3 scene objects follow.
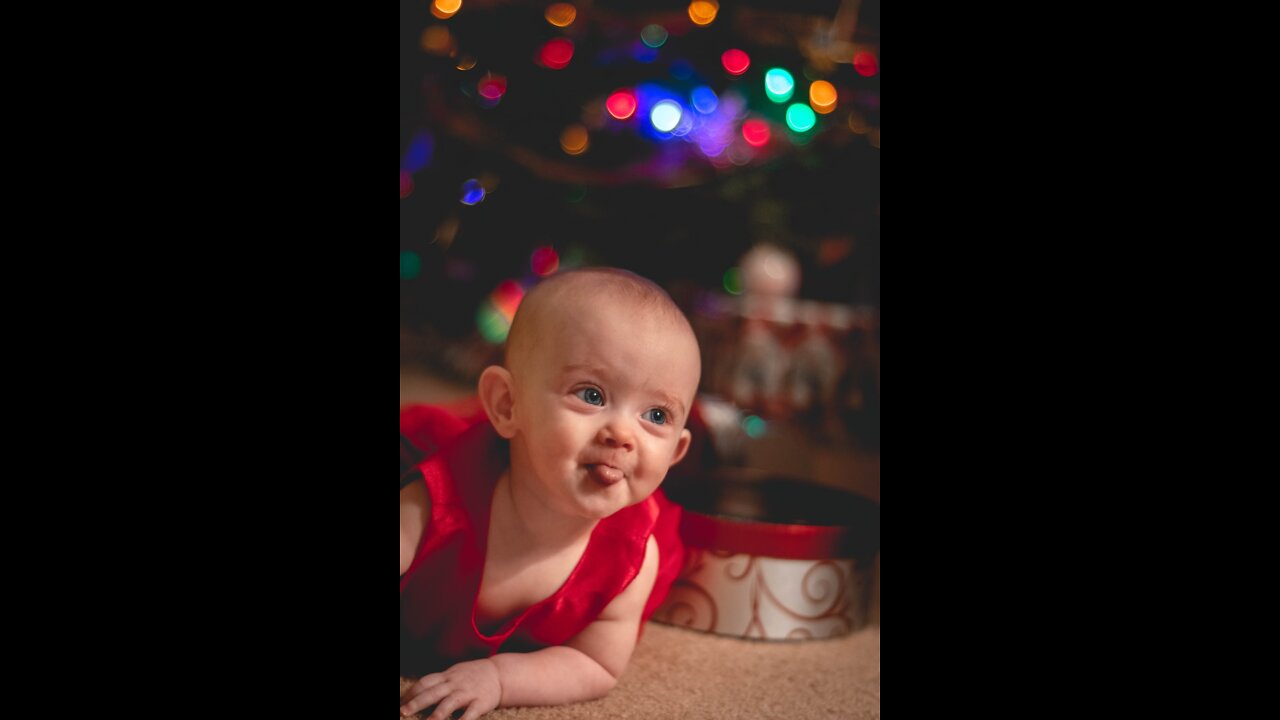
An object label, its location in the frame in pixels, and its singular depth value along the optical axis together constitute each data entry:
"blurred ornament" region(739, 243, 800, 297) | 1.81
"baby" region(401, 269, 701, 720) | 0.82
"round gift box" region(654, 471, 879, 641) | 1.09
